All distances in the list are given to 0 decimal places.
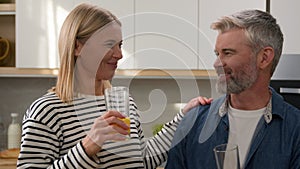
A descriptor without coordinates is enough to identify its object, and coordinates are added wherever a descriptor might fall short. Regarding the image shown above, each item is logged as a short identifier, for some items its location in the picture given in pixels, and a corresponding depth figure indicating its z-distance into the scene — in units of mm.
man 1962
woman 1713
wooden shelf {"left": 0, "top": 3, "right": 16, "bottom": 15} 3542
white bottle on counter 3596
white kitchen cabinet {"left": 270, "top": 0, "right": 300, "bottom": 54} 2951
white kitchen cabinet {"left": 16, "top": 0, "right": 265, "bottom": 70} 3252
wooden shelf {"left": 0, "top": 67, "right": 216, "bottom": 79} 3402
